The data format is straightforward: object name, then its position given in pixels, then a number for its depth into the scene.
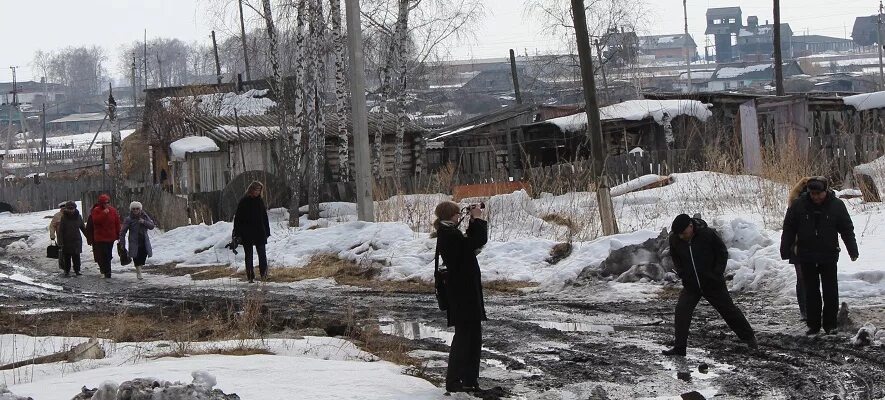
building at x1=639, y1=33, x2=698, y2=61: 190.57
